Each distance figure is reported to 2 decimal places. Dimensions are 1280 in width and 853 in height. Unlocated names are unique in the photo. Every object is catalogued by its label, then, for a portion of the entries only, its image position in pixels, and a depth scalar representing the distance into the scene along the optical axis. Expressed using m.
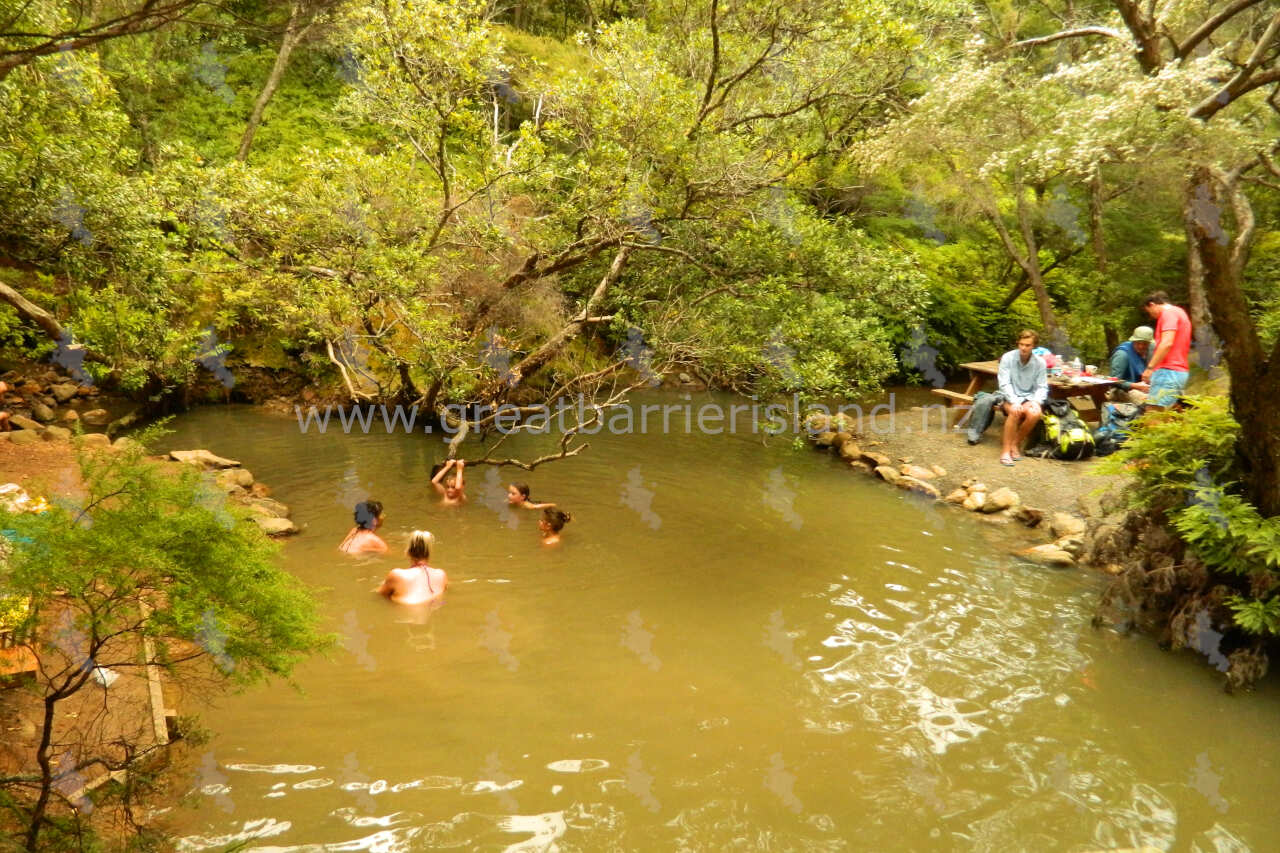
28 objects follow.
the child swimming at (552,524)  7.50
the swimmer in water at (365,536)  7.16
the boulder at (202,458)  8.93
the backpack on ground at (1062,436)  10.03
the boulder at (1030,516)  8.57
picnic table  10.56
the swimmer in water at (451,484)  8.81
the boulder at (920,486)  9.76
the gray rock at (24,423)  9.47
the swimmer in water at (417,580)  6.15
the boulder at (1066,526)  8.08
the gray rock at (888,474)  10.29
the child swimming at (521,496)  8.59
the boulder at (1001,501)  9.01
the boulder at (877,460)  10.90
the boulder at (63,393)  12.02
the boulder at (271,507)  7.79
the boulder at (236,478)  8.32
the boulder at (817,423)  12.88
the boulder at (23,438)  8.23
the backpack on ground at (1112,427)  9.54
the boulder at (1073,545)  7.59
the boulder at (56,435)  8.87
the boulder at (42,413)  10.85
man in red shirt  8.59
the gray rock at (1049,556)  7.48
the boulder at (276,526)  7.27
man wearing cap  9.99
